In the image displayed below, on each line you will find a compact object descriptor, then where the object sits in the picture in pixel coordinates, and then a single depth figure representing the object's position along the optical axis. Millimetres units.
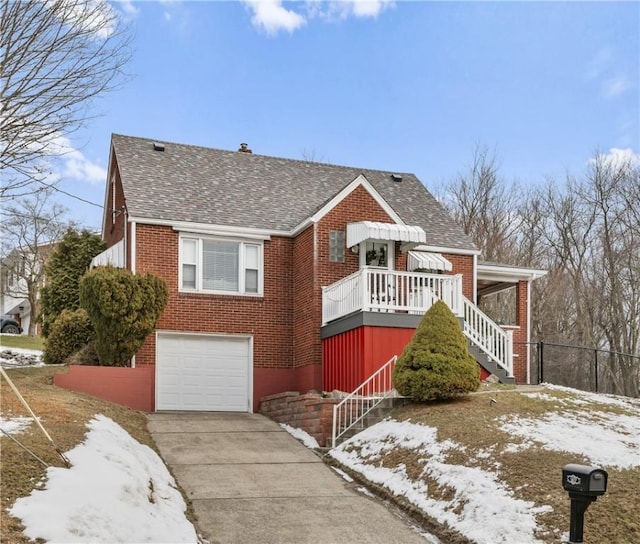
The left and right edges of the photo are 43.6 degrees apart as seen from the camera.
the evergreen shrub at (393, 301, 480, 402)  14133
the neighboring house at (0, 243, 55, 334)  40844
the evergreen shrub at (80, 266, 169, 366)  17047
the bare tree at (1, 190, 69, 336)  40812
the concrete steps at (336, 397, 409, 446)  14602
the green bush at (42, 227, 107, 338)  21641
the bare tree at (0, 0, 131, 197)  13727
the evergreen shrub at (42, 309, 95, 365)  19484
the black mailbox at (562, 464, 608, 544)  7180
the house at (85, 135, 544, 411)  17906
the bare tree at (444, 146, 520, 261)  36875
